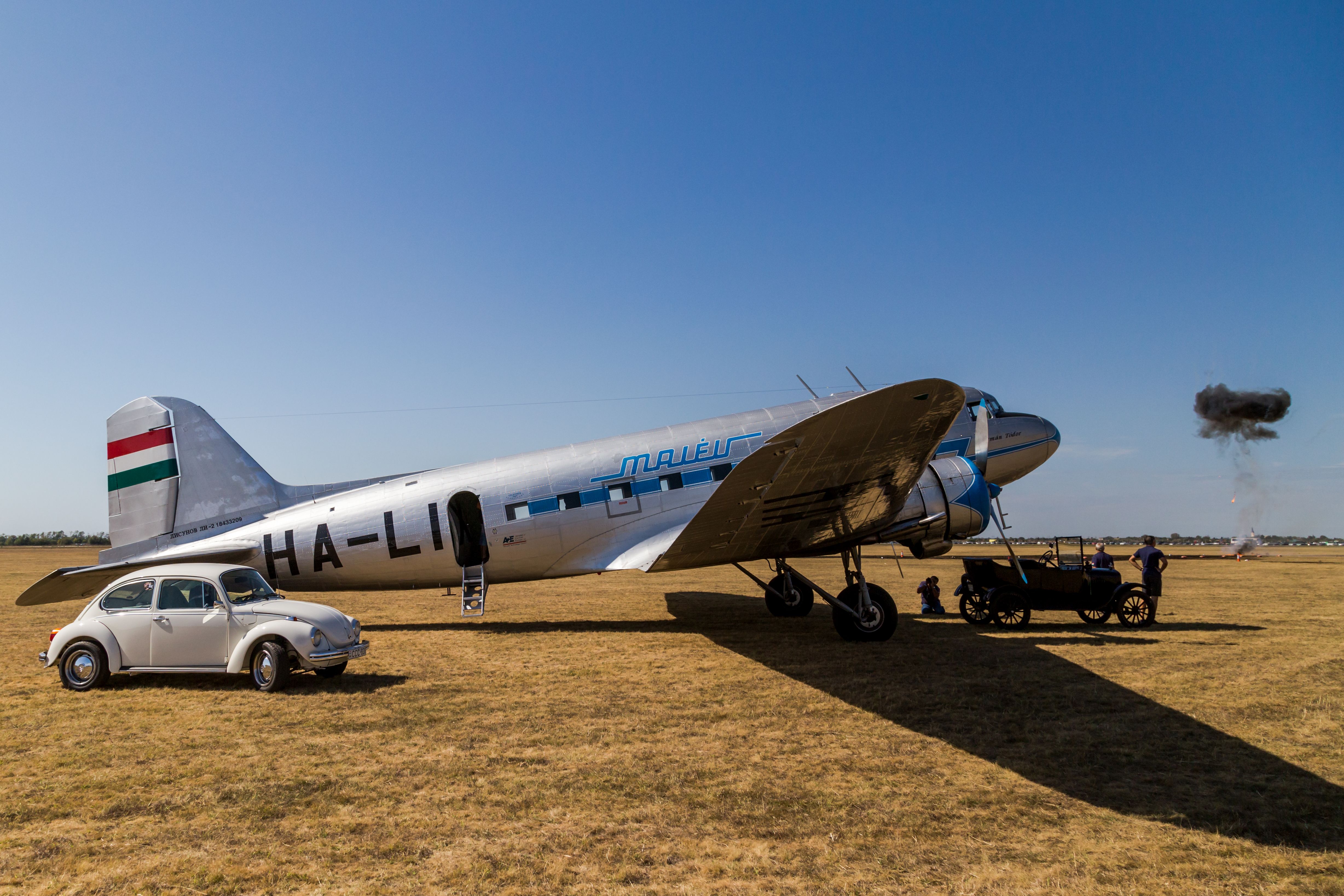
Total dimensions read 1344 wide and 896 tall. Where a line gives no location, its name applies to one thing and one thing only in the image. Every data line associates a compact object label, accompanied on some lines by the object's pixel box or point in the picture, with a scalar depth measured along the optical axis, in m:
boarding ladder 11.73
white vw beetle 8.17
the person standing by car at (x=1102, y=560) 15.15
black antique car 13.36
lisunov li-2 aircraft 11.65
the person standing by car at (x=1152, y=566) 13.85
